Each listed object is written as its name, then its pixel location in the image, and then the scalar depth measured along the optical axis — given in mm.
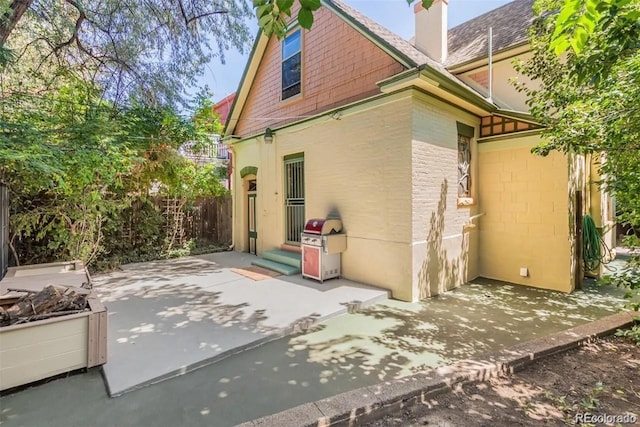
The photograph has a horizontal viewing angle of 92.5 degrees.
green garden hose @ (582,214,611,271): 6895
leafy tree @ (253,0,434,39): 1940
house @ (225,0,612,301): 5703
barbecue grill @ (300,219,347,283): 6398
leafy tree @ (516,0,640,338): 2631
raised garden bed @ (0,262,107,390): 2836
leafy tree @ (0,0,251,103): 6371
